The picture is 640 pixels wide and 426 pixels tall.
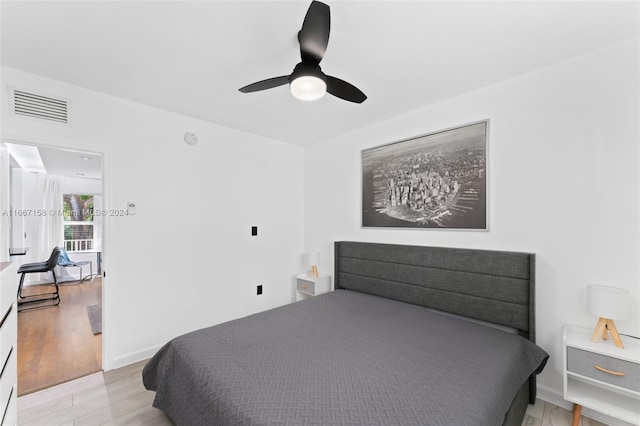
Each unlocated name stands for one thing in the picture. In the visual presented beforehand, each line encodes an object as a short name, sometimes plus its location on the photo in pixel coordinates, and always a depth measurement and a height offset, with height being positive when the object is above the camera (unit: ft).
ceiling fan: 4.39 +2.59
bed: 4.00 -2.79
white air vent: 7.02 +2.75
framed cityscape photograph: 7.97 +1.02
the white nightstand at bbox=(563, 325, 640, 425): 5.16 -3.15
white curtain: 18.57 -0.56
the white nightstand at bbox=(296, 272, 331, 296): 11.57 -3.07
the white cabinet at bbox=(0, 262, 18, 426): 4.11 -2.19
